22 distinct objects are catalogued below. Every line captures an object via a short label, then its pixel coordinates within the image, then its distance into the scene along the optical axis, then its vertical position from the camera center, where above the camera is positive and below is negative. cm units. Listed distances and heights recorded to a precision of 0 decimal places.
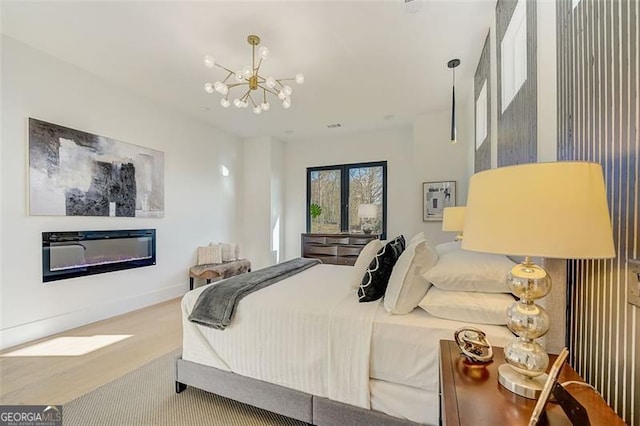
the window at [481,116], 301 +109
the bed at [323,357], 144 -82
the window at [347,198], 548 +29
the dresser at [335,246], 502 -62
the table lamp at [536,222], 75 -3
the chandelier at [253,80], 243 +120
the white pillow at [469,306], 142 -48
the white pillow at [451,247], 210 -29
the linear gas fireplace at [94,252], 299 -46
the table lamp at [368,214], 509 -4
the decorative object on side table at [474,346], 110 -53
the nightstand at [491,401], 79 -58
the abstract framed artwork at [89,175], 290 +45
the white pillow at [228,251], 503 -70
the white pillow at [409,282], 159 -40
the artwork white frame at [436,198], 441 +22
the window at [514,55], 184 +113
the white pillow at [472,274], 147 -33
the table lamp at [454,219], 261 -7
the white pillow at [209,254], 479 -71
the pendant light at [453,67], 306 +161
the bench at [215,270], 440 -92
